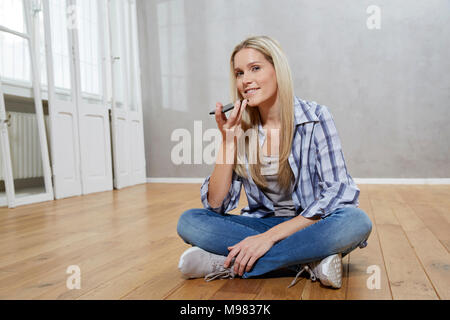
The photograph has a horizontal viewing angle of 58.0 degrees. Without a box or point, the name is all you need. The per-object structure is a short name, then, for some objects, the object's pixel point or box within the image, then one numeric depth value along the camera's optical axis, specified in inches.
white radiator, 147.9
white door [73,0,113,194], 151.9
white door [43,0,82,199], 137.6
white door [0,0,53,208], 119.7
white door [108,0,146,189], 174.2
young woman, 44.9
